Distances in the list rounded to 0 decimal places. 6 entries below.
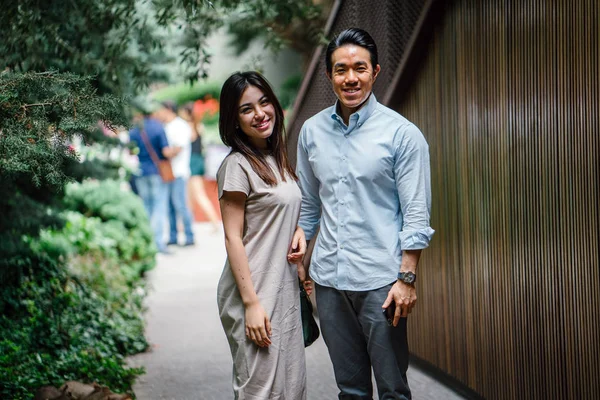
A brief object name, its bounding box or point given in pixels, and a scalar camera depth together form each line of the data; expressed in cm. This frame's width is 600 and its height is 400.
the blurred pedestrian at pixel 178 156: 1252
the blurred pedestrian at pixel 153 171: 1205
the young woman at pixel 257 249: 326
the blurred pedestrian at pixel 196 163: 1391
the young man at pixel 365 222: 331
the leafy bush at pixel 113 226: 920
